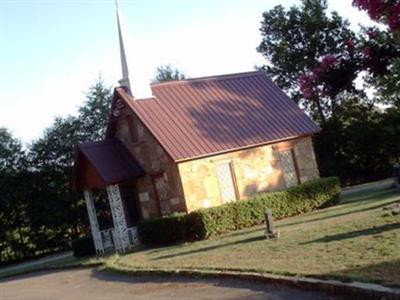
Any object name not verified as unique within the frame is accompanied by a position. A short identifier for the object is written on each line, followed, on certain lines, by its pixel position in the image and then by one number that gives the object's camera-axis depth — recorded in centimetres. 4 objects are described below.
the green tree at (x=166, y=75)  5956
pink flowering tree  519
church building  2258
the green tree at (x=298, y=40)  4550
